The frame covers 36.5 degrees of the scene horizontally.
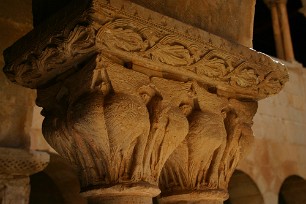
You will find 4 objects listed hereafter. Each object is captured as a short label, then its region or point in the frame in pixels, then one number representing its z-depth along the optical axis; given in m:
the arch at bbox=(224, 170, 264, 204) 5.57
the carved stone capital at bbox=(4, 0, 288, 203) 1.56
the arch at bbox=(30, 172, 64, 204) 5.50
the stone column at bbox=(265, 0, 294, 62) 7.18
